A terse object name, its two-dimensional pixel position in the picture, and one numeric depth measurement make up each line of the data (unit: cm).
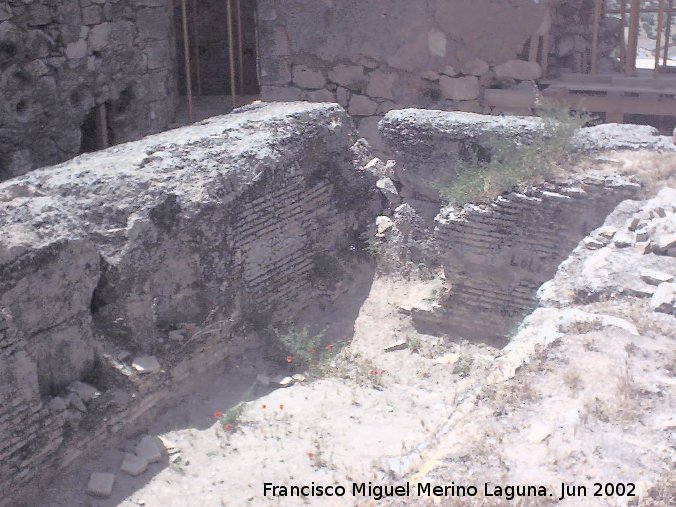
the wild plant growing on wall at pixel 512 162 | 568
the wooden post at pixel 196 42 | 1109
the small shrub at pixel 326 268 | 593
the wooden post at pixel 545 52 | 815
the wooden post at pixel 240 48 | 1034
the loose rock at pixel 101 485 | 409
